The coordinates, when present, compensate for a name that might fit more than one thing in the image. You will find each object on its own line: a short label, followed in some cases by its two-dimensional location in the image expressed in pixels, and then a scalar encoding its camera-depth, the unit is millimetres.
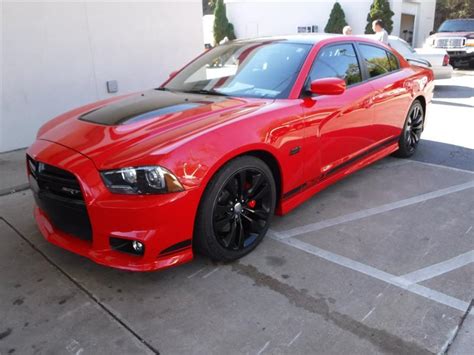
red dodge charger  2484
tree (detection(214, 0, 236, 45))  26198
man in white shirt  8738
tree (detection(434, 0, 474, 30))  28797
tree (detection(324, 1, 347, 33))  21041
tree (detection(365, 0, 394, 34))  19859
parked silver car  10609
